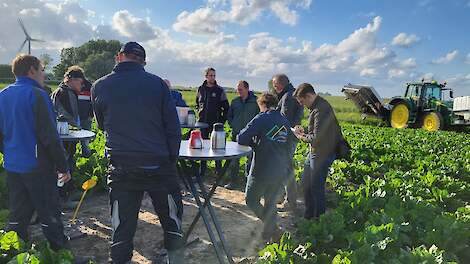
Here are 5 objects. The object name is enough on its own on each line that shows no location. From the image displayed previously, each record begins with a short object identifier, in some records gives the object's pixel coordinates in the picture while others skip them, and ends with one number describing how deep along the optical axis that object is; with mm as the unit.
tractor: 21281
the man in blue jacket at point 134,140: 3230
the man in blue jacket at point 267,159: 4430
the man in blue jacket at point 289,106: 5781
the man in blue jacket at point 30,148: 3459
